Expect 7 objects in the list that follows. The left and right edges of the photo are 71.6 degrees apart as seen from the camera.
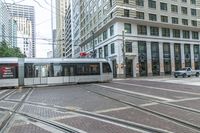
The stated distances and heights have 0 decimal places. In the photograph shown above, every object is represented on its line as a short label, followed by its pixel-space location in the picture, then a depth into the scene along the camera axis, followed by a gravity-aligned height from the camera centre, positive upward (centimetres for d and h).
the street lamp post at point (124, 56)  2436 +202
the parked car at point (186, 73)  2383 -105
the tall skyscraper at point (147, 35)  2699 +707
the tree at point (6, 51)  3239 +456
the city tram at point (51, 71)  1439 -27
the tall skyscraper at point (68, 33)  6826 +1891
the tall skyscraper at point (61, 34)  8608 +2315
